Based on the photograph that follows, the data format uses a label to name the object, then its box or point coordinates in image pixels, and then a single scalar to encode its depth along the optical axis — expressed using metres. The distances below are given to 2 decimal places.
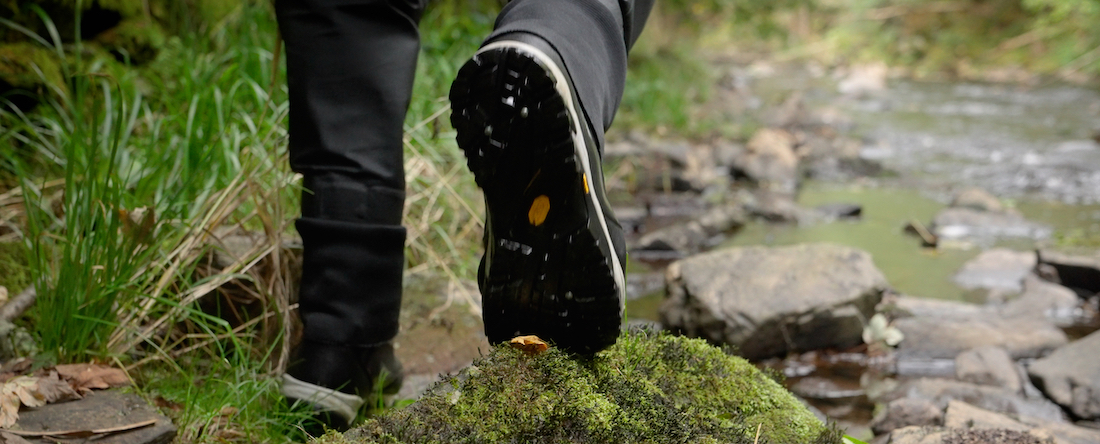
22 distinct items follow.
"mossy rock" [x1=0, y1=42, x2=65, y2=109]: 2.21
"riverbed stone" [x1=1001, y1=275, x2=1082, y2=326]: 2.72
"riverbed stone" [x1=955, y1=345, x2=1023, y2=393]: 2.11
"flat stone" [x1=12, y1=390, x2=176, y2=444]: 1.11
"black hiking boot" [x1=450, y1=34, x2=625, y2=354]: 0.89
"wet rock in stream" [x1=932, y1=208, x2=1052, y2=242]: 3.93
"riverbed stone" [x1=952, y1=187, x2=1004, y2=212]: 4.36
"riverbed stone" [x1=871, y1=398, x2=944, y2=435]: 1.69
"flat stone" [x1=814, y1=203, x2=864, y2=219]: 4.33
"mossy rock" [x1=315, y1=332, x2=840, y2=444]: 0.93
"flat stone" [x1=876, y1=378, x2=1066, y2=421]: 1.93
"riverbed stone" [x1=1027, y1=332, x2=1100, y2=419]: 1.92
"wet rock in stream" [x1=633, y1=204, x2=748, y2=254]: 3.48
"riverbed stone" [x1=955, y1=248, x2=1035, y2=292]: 3.11
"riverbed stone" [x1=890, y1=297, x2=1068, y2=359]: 2.37
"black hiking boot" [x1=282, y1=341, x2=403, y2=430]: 1.27
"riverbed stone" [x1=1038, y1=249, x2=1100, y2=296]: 2.95
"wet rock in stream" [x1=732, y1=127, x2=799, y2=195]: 5.25
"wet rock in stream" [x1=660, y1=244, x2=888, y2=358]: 2.28
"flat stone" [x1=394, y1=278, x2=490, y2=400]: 1.81
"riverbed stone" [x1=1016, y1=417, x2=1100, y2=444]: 1.61
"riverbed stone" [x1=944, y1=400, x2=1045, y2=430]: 1.51
